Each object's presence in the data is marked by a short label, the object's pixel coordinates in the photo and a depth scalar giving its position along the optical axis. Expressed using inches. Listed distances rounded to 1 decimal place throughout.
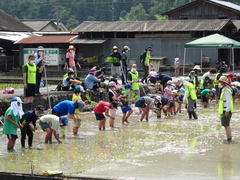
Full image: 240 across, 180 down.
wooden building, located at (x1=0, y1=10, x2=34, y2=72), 1584.6
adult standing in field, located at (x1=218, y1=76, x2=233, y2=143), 554.6
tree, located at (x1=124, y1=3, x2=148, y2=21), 4252.0
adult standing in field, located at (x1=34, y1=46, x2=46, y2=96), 768.9
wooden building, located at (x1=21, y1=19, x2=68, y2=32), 2295.8
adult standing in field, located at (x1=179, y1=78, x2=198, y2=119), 722.8
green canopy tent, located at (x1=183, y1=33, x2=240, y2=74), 1131.3
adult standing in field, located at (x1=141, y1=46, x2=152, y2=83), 1015.0
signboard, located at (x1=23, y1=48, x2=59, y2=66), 1515.6
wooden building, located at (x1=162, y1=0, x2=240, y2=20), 1694.1
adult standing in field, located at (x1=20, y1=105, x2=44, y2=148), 534.6
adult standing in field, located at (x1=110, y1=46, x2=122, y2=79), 987.9
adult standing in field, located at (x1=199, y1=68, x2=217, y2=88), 916.0
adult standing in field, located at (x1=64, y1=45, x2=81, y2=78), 932.8
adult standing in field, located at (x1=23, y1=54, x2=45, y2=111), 708.0
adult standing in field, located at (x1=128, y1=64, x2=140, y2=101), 837.2
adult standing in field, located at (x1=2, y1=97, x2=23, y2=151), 523.2
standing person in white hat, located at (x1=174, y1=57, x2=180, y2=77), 1327.5
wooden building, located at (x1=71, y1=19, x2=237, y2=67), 1418.6
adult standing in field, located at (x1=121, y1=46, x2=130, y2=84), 978.7
